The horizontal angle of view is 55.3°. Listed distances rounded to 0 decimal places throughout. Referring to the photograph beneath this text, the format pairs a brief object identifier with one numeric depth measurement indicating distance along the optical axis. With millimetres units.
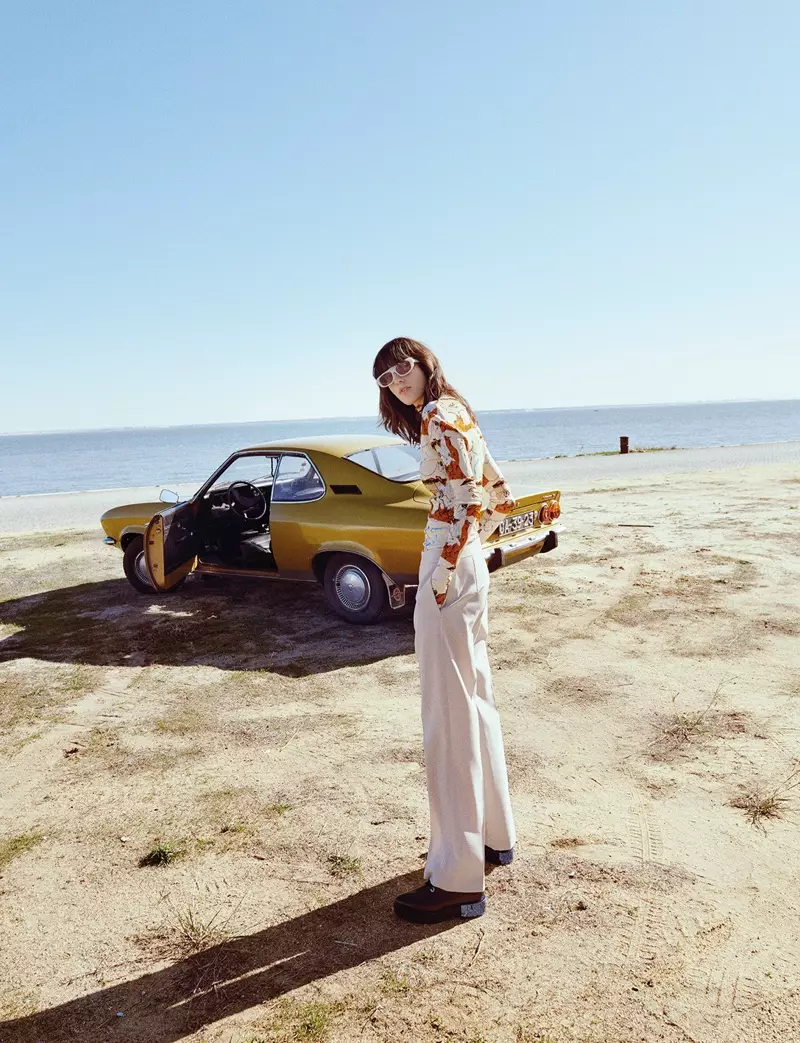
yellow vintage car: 6461
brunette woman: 2828
